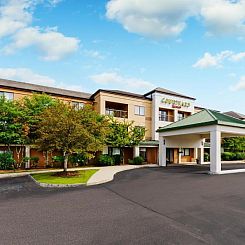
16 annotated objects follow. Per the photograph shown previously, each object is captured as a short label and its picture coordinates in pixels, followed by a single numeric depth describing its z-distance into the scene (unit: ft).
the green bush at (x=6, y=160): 69.51
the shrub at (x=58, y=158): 77.50
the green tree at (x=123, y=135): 82.69
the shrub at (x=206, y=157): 110.65
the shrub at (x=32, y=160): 73.10
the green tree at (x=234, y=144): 122.01
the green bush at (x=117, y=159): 89.40
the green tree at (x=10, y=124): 68.85
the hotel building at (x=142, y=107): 92.02
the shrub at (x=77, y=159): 80.86
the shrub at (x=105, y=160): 83.05
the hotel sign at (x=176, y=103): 106.63
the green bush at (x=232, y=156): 115.85
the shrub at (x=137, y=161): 87.51
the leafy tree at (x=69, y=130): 51.67
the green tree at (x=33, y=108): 73.05
